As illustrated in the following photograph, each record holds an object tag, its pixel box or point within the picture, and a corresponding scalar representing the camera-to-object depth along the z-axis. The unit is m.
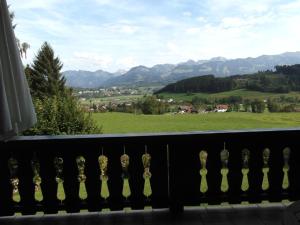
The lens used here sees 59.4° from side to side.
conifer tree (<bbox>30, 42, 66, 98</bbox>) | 9.52
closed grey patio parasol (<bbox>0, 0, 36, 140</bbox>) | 1.78
